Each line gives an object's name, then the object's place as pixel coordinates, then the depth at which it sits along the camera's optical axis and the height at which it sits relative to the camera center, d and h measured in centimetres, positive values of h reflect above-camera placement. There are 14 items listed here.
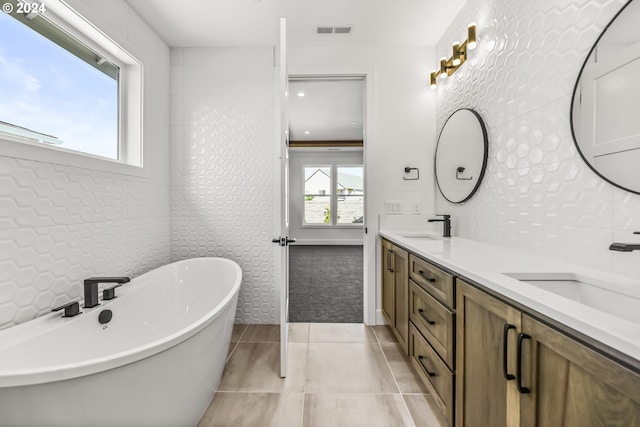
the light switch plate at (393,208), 267 +1
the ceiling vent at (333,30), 236 +153
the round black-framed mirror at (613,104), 97 +41
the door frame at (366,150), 265 +57
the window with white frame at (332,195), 789 +40
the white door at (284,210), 178 -1
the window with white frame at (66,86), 141 +76
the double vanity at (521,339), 61 -38
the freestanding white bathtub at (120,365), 89 -64
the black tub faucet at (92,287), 150 -43
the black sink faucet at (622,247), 76 -10
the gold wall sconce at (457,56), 188 +115
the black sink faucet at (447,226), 222 -13
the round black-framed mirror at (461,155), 191 +42
